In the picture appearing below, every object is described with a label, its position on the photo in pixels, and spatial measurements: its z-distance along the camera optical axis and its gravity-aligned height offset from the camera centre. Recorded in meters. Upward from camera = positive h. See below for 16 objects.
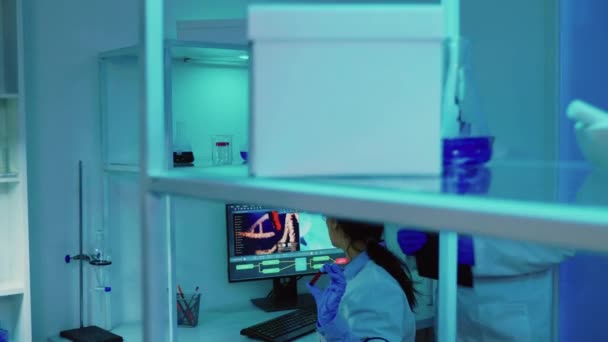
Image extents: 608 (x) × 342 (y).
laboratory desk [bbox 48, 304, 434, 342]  2.86 -0.77
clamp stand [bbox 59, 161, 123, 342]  2.80 -0.76
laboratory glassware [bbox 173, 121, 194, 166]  2.98 -0.06
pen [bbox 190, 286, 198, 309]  3.03 -0.67
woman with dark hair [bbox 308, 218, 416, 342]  2.40 -0.54
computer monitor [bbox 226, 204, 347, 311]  3.24 -0.48
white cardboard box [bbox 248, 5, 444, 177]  0.68 +0.04
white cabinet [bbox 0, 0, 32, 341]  2.76 -0.19
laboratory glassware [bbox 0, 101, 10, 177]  2.84 -0.05
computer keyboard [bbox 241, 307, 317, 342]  2.81 -0.75
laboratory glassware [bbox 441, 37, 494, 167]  0.81 +0.03
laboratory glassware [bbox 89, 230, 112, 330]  3.04 -0.64
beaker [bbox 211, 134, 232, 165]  3.24 -0.06
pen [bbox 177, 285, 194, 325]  3.02 -0.71
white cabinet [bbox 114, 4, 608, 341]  0.44 -0.05
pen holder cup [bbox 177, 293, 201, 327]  3.02 -0.71
